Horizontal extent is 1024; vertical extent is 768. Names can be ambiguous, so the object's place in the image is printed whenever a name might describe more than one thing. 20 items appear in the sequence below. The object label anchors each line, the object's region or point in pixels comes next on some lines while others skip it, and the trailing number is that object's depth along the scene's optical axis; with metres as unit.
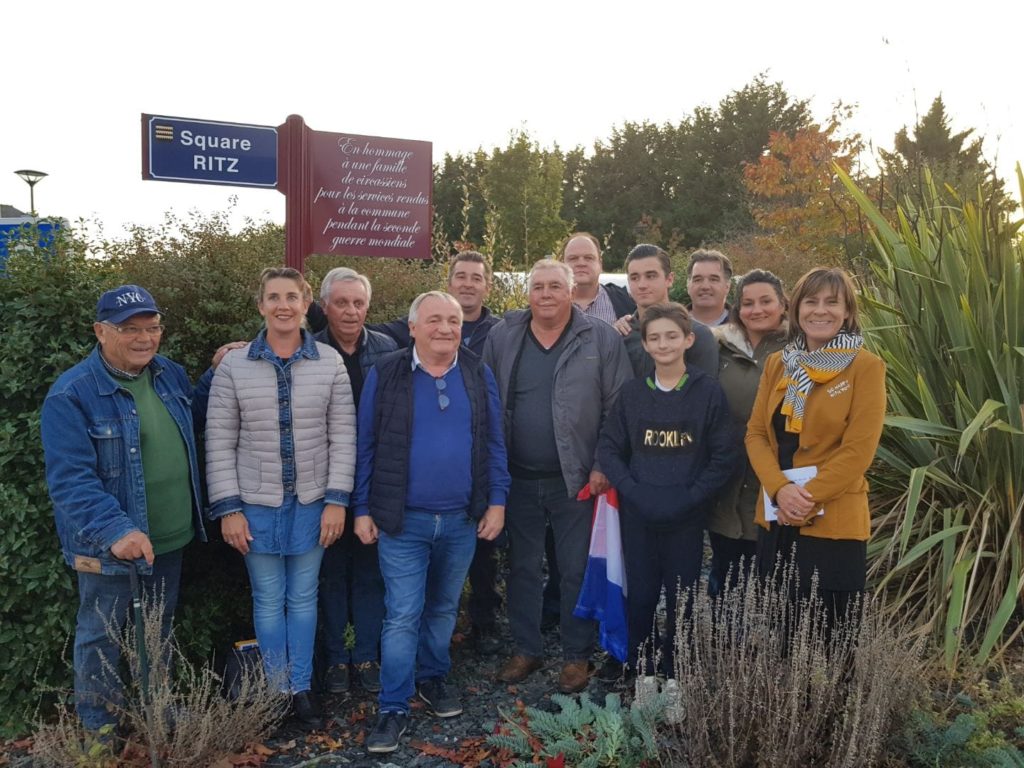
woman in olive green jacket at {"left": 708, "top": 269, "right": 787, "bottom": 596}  3.84
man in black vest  3.58
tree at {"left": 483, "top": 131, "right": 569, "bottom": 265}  23.41
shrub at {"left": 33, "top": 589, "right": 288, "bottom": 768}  3.05
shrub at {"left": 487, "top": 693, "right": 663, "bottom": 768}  3.07
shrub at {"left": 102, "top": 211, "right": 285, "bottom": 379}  4.39
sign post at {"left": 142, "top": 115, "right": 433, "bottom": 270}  4.74
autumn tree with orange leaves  15.75
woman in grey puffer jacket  3.50
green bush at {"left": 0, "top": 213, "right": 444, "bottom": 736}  3.45
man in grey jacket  3.97
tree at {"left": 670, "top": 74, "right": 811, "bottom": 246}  33.28
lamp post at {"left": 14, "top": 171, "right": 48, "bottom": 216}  16.38
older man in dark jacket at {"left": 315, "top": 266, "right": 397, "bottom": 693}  4.05
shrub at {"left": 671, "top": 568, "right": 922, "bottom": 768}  2.79
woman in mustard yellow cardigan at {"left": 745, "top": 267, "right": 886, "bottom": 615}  3.23
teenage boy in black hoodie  3.65
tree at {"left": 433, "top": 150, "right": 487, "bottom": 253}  31.19
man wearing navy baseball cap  3.08
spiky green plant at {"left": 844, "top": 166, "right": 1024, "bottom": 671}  3.90
